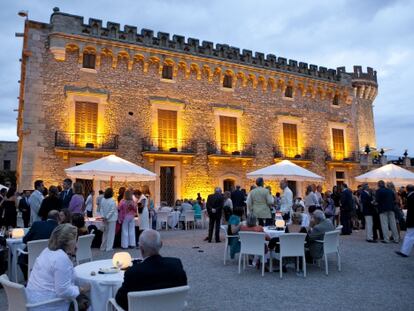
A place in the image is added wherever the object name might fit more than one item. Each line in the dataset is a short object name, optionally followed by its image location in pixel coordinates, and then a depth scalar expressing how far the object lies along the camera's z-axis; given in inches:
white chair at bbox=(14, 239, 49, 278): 181.8
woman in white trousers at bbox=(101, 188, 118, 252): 316.2
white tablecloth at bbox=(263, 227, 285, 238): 245.0
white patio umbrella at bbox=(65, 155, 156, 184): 358.3
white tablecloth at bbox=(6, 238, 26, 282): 212.7
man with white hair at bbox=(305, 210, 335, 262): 236.2
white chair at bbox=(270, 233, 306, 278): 215.8
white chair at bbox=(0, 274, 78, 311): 100.4
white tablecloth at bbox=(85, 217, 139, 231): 336.8
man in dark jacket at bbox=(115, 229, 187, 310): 99.2
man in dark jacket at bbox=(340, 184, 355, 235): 408.5
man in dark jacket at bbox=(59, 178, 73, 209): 306.2
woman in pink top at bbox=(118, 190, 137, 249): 335.3
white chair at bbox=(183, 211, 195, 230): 508.1
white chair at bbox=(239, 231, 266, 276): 223.8
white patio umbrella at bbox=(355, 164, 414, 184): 451.8
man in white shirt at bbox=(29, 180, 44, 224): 304.0
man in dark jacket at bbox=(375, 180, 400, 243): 341.4
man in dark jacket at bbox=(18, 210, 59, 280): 193.0
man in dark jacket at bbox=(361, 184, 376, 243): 366.9
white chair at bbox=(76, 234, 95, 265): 195.2
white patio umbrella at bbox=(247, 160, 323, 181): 430.0
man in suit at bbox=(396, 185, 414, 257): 275.6
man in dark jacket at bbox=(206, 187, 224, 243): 362.0
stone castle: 553.0
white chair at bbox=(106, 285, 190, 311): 91.3
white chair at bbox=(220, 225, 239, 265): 262.1
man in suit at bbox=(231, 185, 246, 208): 402.4
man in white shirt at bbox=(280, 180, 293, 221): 384.4
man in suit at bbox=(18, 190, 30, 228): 384.5
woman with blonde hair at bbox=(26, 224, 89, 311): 109.4
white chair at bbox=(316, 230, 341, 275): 227.6
